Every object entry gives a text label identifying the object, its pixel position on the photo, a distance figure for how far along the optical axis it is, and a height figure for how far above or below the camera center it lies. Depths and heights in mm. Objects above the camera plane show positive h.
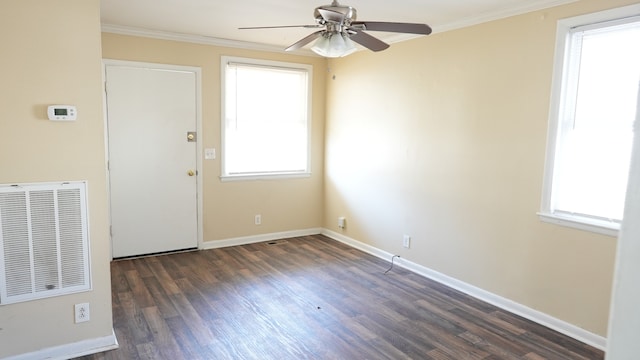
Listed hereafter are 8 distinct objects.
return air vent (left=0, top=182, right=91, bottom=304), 2410 -643
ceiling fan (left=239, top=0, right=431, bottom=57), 2309 +683
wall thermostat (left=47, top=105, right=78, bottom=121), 2434 +133
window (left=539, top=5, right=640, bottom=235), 2756 +216
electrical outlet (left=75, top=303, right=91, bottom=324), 2636 -1130
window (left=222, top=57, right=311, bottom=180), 4980 +275
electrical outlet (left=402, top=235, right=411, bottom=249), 4422 -1044
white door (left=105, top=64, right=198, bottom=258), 4348 -226
